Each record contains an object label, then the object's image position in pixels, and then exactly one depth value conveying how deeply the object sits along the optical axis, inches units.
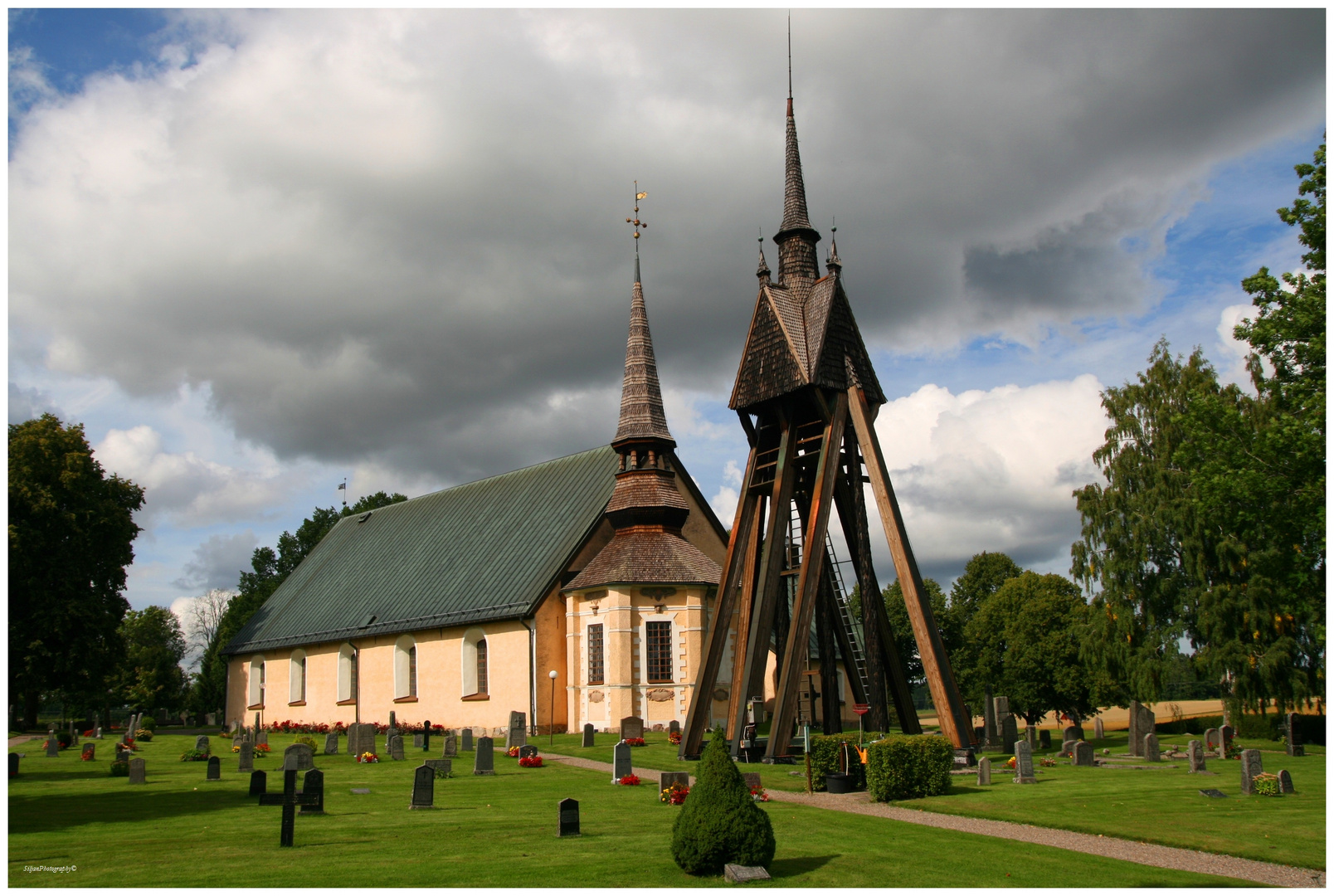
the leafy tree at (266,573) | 2721.5
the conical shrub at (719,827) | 410.0
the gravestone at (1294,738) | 1002.1
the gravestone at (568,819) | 518.3
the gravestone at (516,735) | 1145.4
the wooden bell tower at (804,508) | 844.0
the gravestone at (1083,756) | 908.6
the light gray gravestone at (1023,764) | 754.8
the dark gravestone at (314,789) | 608.4
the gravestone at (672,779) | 669.9
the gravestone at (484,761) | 884.0
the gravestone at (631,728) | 1187.9
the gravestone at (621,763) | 783.7
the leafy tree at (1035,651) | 2102.6
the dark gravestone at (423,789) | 642.2
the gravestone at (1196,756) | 826.8
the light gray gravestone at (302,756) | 891.4
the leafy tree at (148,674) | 2642.7
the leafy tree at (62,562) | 1583.4
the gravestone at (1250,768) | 676.7
